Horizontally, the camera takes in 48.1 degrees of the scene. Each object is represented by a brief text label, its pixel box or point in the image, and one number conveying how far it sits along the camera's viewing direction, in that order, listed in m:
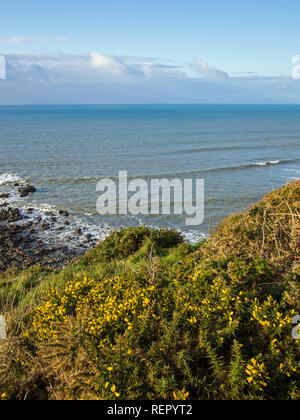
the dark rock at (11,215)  22.16
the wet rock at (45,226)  20.96
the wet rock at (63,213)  23.07
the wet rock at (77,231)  20.42
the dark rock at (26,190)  27.22
